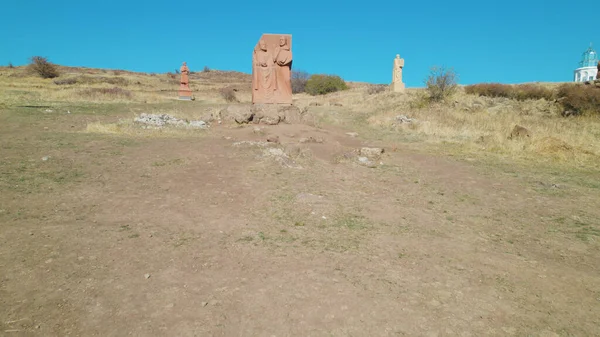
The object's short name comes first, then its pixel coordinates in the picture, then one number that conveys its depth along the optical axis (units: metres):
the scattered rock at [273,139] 9.09
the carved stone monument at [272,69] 12.48
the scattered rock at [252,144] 8.64
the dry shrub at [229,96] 24.92
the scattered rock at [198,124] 11.34
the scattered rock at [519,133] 10.68
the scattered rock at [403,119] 15.13
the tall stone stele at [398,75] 26.33
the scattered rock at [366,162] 7.82
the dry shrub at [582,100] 15.09
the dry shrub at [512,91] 20.38
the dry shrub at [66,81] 30.59
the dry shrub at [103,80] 32.60
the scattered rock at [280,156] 7.25
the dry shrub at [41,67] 34.92
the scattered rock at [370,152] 8.37
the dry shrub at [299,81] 43.06
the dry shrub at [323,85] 38.19
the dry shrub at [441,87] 19.75
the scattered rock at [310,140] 9.52
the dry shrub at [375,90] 28.90
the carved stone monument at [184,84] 25.48
